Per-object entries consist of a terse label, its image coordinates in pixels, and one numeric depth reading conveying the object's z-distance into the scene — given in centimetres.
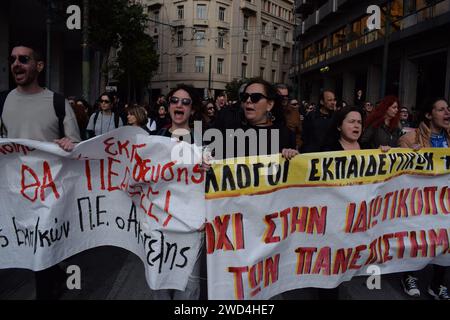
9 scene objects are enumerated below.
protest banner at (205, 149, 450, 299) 273
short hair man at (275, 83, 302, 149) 591
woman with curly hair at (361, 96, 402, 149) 439
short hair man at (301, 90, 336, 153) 531
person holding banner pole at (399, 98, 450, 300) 396
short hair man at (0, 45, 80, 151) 319
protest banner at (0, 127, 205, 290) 282
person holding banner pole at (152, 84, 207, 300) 281
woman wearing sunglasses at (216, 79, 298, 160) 304
